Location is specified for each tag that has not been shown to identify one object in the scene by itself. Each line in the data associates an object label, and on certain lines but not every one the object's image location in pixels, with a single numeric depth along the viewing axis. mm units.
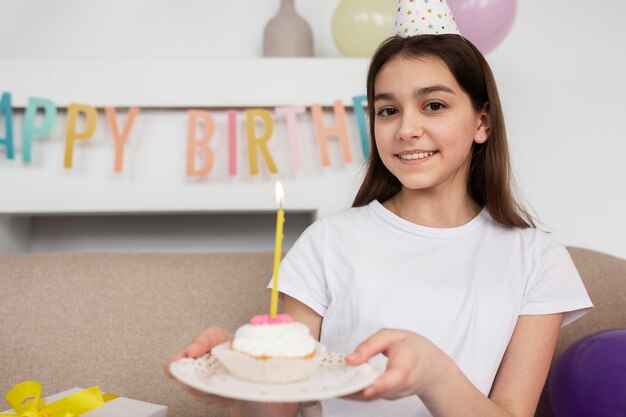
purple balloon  1088
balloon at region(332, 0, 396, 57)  1945
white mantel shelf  1936
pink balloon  1868
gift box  1062
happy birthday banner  1912
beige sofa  1377
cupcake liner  647
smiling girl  1074
